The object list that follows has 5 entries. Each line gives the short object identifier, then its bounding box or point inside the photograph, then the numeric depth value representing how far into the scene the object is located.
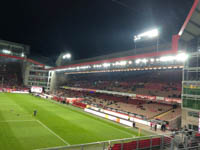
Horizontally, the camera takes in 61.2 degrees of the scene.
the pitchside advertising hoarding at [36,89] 61.84
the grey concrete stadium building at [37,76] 76.25
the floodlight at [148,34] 27.11
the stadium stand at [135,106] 32.34
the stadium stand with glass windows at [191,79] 22.59
